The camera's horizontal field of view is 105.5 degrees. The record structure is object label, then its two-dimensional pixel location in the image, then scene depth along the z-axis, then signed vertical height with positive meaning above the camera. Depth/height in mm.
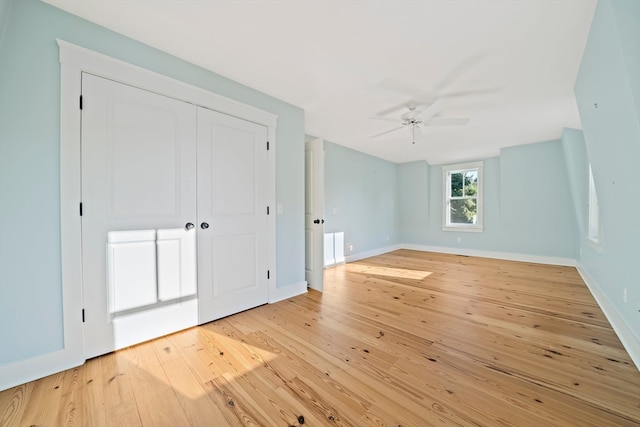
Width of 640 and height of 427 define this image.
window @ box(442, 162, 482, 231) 5887 +371
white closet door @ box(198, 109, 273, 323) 2363 -37
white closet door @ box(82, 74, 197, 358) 1796 -23
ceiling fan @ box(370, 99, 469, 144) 2838 +1206
